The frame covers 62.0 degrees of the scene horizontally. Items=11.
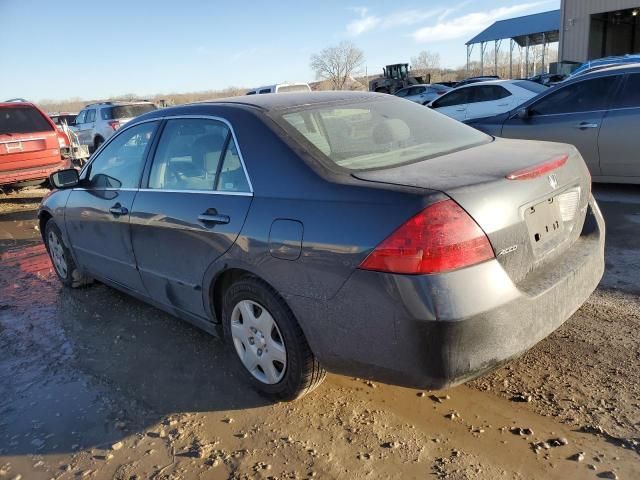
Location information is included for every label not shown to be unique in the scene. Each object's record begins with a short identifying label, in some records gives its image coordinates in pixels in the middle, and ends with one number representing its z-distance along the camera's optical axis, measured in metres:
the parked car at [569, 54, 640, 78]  11.76
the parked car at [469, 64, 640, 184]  6.18
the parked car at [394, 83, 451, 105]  21.36
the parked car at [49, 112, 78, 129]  21.94
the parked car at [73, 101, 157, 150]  16.25
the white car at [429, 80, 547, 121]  11.43
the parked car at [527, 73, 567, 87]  20.17
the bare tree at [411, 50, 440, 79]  80.38
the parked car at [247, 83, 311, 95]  15.58
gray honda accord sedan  2.13
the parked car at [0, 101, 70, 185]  9.06
